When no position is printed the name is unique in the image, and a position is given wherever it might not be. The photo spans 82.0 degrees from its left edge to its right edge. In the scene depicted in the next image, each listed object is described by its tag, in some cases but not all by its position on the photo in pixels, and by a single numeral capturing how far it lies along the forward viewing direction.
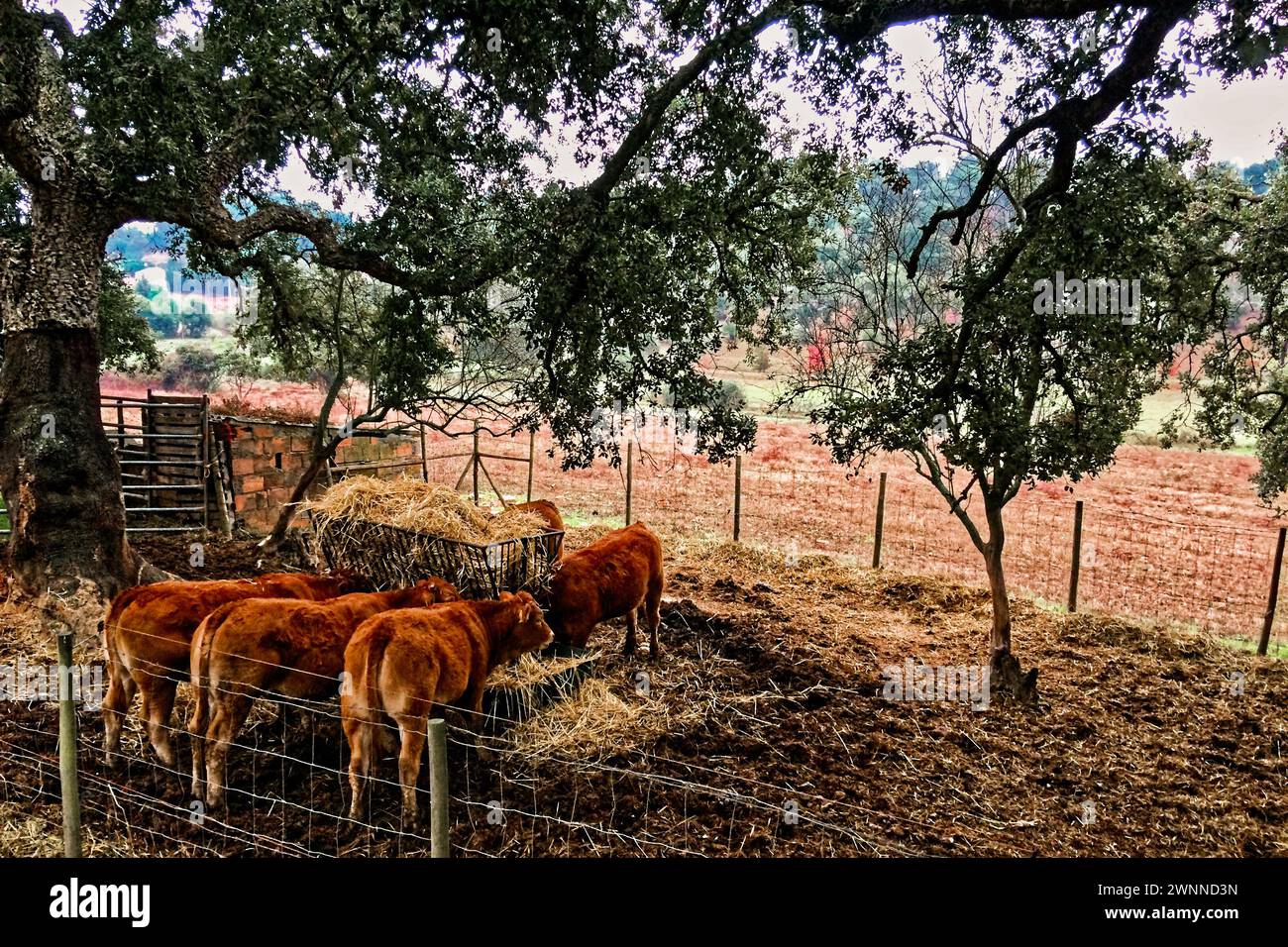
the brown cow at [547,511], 8.62
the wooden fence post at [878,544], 11.95
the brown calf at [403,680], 4.57
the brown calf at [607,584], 6.90
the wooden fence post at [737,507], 13.16
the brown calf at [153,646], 4.96
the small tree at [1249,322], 6.91
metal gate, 12.05
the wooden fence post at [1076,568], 10.15
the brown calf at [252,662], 4.68
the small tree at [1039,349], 5.23
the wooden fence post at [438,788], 2.84
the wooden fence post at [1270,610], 8.89
